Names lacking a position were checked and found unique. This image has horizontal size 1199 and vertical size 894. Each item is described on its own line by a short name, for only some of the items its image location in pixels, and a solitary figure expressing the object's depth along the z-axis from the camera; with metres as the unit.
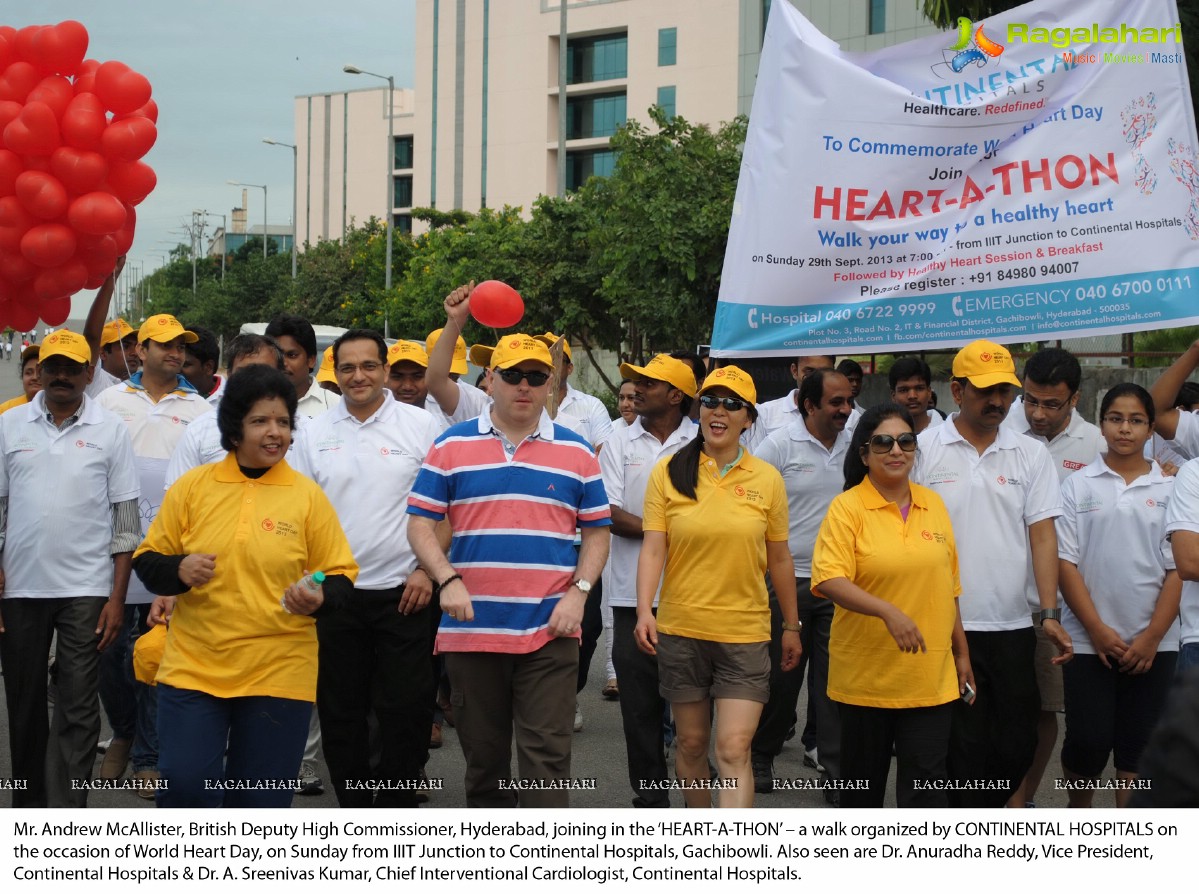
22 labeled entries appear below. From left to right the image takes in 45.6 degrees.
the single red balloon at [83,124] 6.48
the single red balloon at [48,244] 6.44
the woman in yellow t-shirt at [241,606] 4.85
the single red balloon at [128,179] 6.68
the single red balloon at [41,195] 6.39
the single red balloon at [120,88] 6.66
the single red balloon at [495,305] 6.73
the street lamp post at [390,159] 40.12
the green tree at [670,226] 24.66
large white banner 6.29
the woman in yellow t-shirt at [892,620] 5.39
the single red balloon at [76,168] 6.45
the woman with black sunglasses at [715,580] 5.75
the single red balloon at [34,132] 6.41
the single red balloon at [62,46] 6.69
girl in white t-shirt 5.94
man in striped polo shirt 5.40
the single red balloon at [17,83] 6.61
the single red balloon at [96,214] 6.43
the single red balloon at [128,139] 6.57
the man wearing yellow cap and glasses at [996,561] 5.84
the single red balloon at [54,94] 6.54
